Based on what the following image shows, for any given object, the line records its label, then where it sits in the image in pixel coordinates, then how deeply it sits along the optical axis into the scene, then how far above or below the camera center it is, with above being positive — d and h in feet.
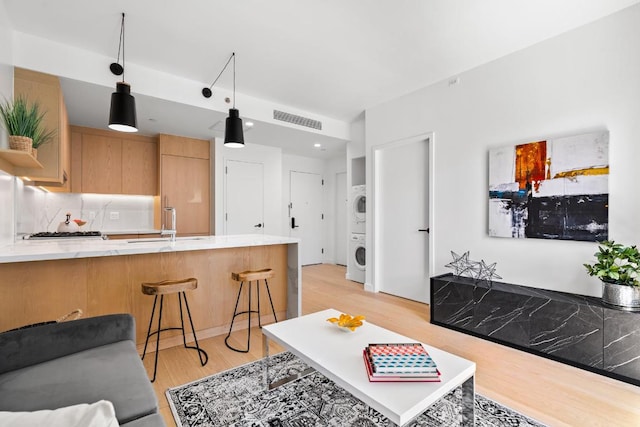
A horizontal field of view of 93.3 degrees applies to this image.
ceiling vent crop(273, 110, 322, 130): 14.08 +4.68
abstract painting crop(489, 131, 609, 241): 8.22 +0.81
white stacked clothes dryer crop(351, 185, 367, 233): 16.70 +0.41
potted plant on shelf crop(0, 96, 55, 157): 7.82 +2.48
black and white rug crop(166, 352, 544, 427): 5.50 -3.76
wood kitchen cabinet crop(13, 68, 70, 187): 8.91 +3.15
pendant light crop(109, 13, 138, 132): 7.55 +2.64
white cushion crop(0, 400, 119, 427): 2.83 -1.96
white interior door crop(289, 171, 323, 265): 21.33 +0.16
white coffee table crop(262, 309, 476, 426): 3.89 -2.38
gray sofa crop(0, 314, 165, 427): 3.82 -2.33
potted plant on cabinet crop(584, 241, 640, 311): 7.00 -1.41
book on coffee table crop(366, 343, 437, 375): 4.38 -2.20
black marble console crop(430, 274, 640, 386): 6.93 -2.89
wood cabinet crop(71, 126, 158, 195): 14.12 +2.60
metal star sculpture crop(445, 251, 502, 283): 10.20 -1.84
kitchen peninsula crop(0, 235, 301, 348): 6.73 -1.66
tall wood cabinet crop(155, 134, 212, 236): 15.48 +1.70
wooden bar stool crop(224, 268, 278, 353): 8.76 -1.82
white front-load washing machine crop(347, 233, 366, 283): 16.63 -2.38
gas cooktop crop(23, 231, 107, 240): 11.07 -0.80
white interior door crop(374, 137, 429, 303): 12.85 -0.13
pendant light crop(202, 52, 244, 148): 9.78 +2.76
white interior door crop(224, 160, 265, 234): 16.99 +1.03
